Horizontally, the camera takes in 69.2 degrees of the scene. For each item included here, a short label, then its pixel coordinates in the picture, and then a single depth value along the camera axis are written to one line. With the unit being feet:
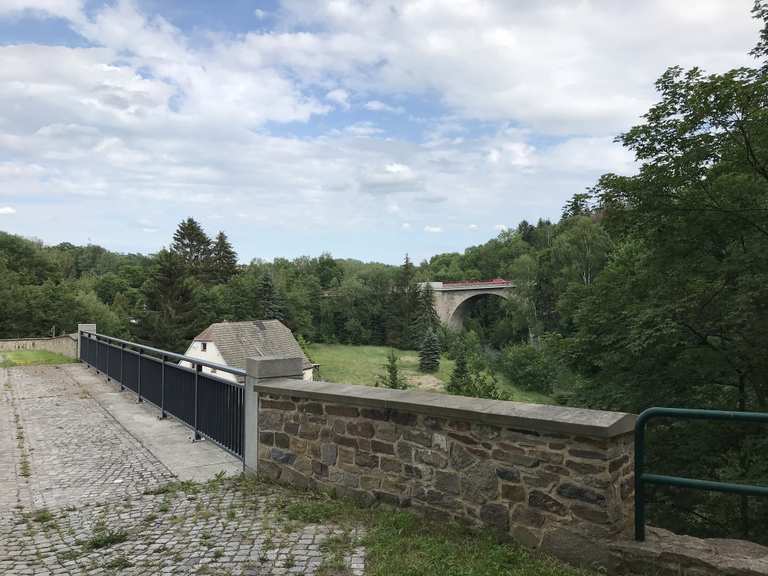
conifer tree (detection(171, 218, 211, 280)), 236.63
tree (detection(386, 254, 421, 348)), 228.22
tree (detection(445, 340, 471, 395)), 101.17
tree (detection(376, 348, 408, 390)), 112.57
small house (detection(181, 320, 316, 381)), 109.81
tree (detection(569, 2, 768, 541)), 29.25
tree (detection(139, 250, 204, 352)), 153.38
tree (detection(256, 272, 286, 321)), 190.60
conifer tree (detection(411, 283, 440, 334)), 222.07
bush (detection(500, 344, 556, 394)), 157.28
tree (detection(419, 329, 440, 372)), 180.64
